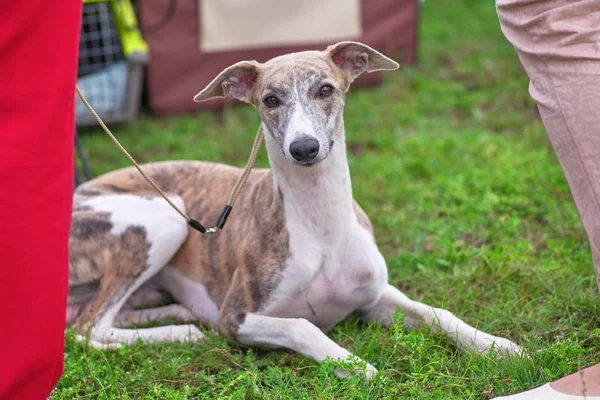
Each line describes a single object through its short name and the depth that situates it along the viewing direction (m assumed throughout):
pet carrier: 5.93
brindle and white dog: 3.06
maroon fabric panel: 6.31
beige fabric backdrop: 6.36
